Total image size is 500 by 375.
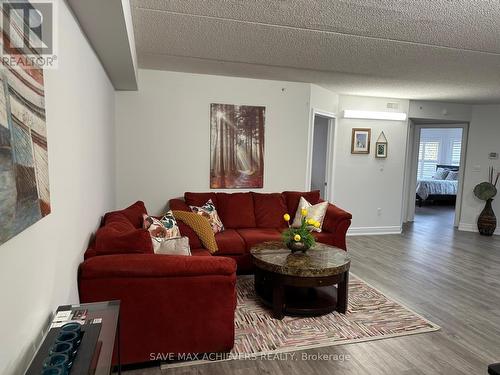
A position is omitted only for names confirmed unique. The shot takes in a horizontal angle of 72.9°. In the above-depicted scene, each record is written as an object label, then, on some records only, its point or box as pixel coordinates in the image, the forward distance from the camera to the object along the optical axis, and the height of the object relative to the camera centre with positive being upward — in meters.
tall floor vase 6.30 -1.07
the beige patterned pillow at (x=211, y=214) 3.96 -0.73
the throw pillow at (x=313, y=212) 4.21 -0.69
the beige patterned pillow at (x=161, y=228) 2.87 -0.69
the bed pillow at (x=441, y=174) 10.72 -0.39
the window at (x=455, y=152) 11.11 +0.33
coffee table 2.78 -1.02
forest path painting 4.65 +0.12
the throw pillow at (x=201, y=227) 3.54 -0.79
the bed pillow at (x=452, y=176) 10.50 -0.43
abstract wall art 0.95 -0.01
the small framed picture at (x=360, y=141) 5.81 +0.31
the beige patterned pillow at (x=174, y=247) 2.69 -0.76
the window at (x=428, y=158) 11.57 +0.12
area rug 2.48 -1.39
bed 9.63 -0.81
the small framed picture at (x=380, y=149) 5.97 +0.18
